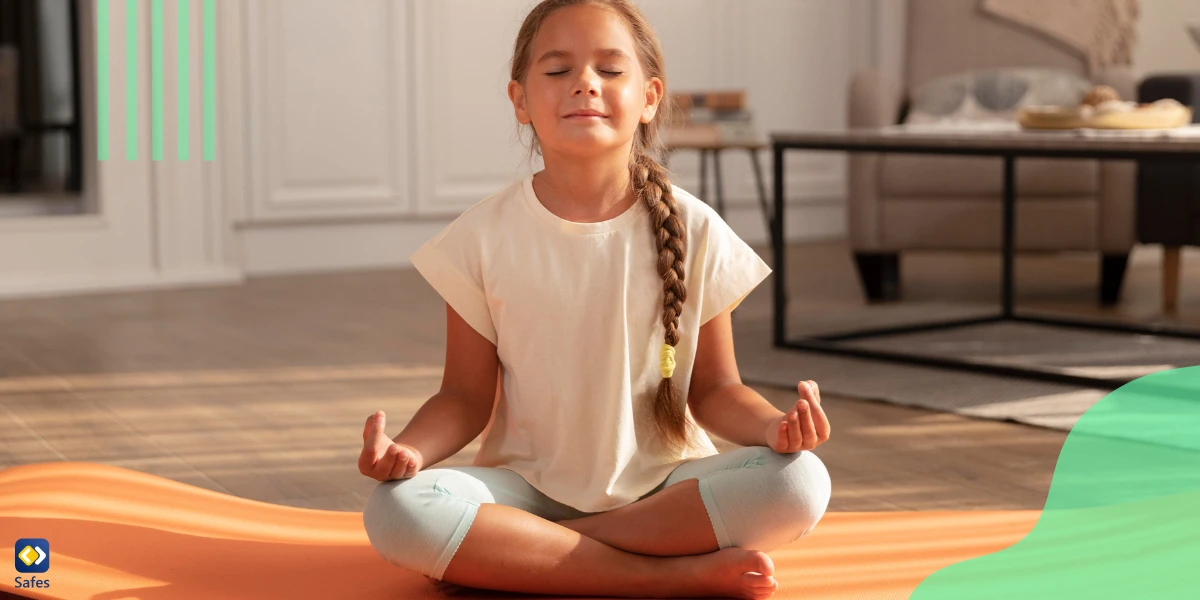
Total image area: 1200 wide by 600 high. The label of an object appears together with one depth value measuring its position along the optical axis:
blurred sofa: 3.53
